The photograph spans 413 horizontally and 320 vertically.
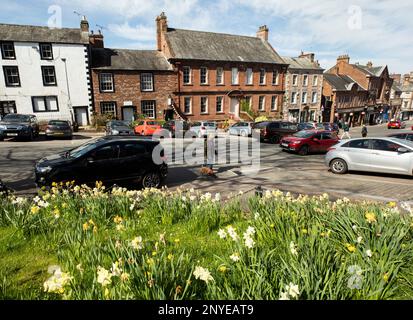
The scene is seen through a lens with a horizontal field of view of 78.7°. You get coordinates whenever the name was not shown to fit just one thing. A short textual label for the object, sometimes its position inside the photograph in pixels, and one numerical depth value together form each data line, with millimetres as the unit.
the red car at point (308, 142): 15844
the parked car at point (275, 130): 20969
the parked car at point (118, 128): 20947
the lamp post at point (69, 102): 26097
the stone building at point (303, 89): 41688
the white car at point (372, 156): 9945
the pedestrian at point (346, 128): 26297
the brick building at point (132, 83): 27547
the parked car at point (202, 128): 23544
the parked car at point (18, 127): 17078
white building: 24812
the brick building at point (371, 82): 54156
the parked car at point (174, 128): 23281
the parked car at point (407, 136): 15133
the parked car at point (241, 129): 24081
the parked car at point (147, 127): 22328
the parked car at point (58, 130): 19141
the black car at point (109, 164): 7434
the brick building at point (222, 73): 30938
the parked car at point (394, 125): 44281
